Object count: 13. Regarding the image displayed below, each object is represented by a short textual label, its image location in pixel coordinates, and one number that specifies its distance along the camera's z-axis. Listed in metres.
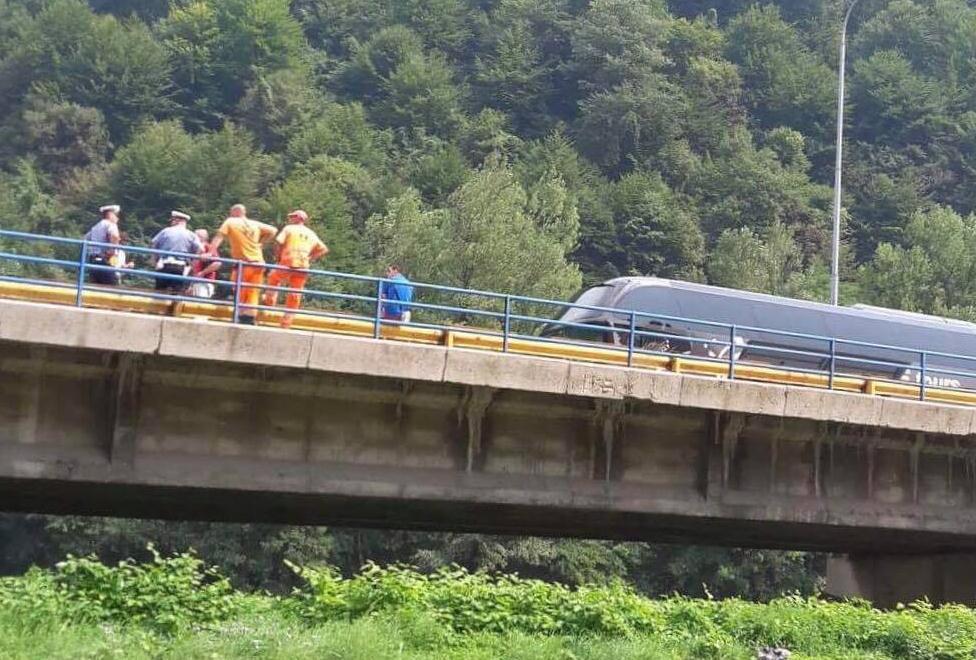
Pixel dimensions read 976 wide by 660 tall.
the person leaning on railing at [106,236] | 18.28
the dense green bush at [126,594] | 14.36
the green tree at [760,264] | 61.22
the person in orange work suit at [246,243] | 18.38
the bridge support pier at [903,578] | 26.36
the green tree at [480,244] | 45.47
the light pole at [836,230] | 33.05
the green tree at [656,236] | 78.56
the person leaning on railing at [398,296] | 20.77
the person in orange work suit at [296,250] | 18.86
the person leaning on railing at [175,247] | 18.28
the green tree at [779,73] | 103.69
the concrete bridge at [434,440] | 16.84
